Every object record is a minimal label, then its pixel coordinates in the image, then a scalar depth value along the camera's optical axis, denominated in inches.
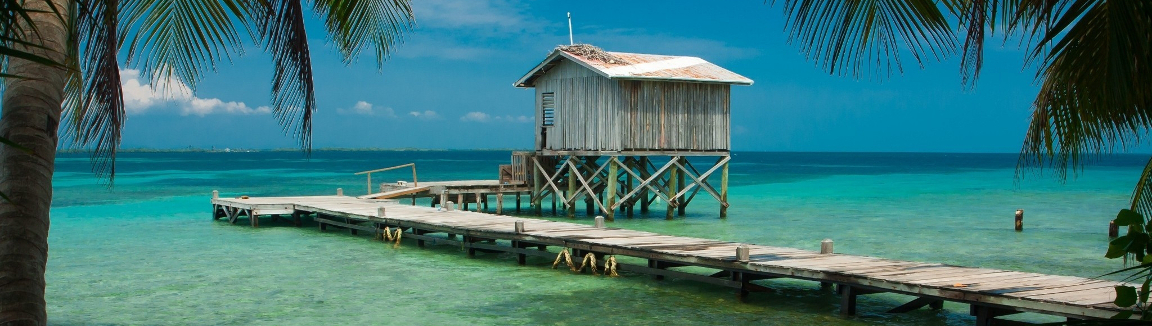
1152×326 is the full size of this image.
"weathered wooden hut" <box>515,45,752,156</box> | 930.1
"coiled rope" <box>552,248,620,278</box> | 570.3
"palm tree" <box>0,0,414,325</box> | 164.2
